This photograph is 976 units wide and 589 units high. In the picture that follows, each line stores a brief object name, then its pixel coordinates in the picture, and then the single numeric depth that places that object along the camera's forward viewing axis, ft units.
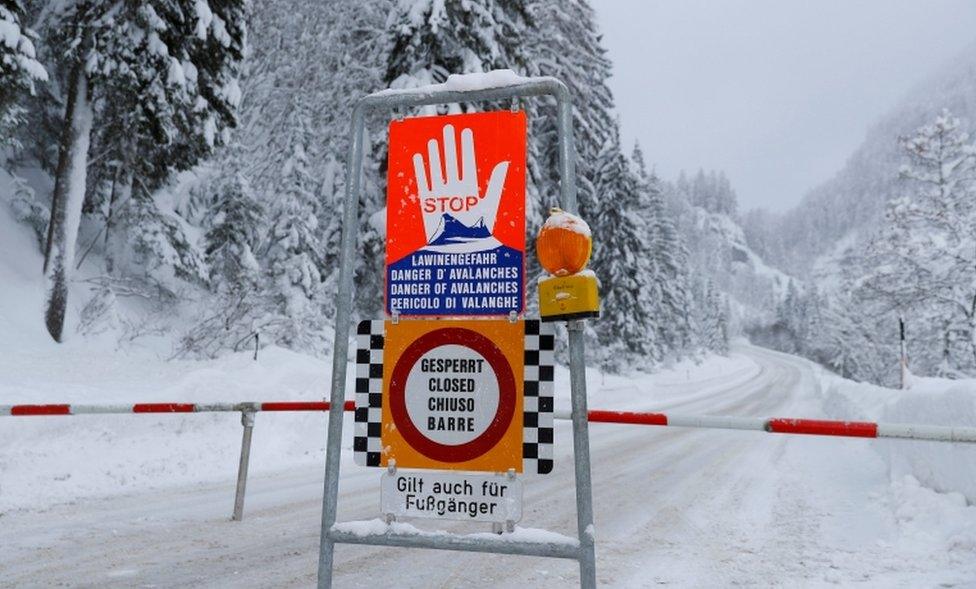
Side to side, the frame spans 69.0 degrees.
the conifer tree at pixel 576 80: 82.28
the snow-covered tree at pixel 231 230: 70.28
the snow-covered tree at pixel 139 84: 47.52
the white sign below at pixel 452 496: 9.78
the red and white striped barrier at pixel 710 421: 11.74
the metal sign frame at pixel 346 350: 9.29
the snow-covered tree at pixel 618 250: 118.83
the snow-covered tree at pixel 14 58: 38.81
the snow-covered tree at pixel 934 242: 75.66
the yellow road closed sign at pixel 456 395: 9.75
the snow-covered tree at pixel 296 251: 78.38
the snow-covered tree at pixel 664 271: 166.81
